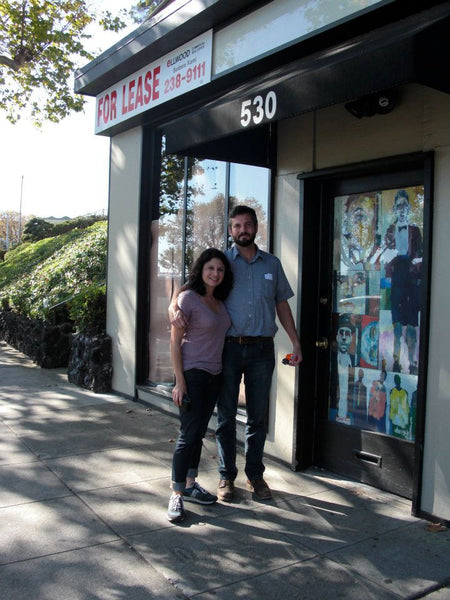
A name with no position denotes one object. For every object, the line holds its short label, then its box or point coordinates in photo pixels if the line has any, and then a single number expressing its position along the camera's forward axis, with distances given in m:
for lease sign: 5.30
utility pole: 69.88
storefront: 3.57
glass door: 4.01
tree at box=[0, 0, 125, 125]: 13.17
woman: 3.70
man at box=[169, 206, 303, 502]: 4.00
